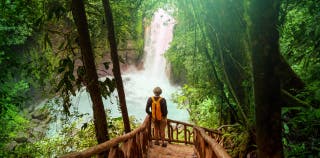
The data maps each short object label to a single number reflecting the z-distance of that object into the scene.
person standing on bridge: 5.50
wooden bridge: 2.39
